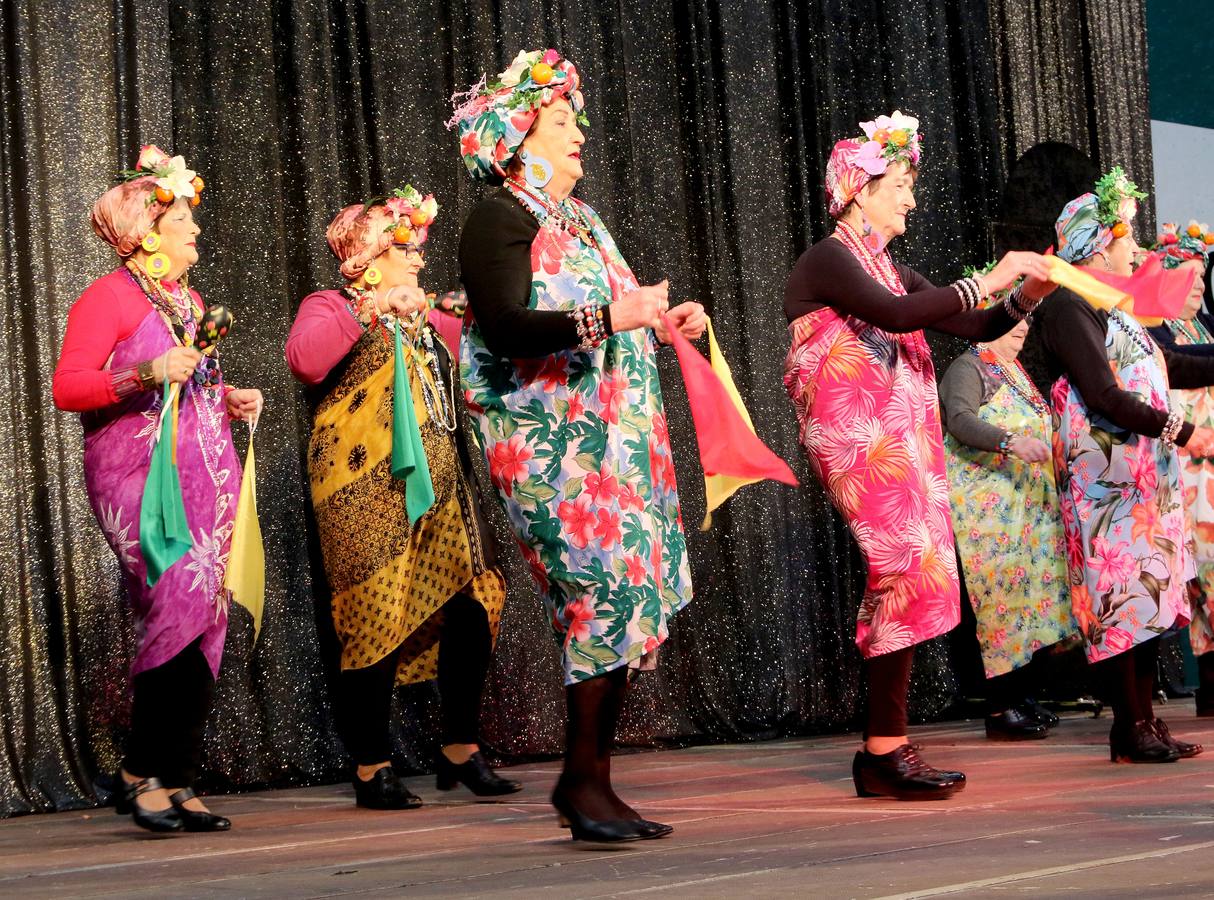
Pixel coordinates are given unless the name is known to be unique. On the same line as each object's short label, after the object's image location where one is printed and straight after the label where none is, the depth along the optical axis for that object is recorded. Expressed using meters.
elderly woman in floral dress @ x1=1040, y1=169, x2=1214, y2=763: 7.70
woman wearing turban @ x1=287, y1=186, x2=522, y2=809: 7.66
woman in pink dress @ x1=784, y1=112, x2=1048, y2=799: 6.47
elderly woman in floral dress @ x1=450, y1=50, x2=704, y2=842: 5.37
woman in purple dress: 6.86
